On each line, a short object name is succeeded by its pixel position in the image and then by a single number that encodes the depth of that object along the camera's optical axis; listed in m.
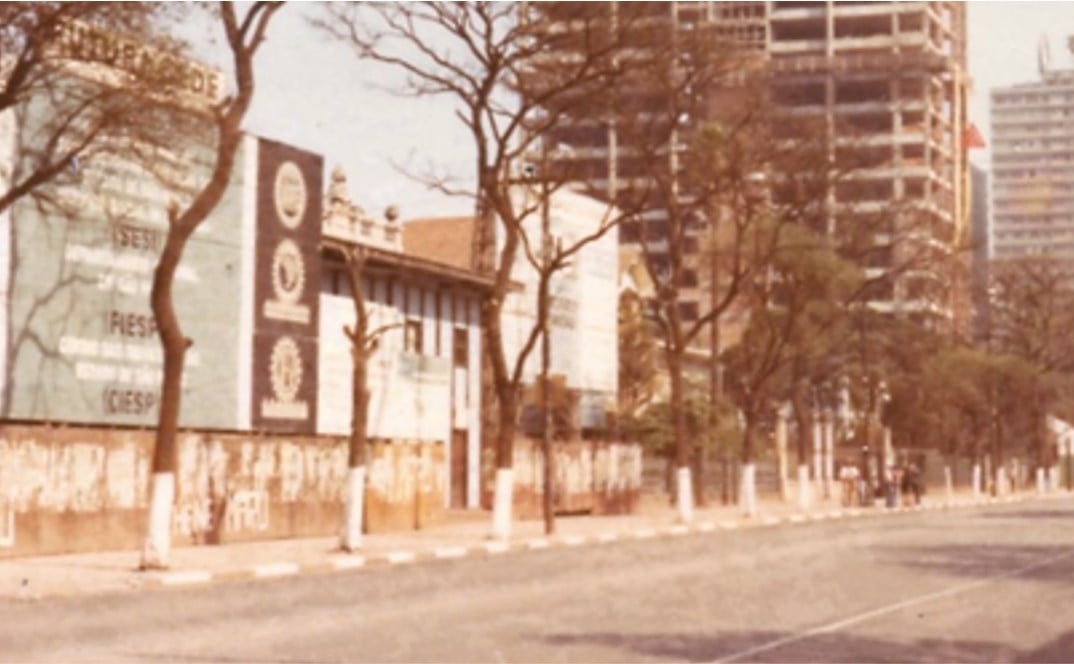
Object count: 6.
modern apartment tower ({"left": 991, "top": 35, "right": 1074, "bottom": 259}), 170.88
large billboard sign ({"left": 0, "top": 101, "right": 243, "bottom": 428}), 31.86
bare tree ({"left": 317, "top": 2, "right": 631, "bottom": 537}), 36.47
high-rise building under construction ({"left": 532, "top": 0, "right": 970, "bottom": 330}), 129.00
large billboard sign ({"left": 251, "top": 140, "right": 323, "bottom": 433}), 39.50
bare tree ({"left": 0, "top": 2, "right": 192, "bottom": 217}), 23.17
